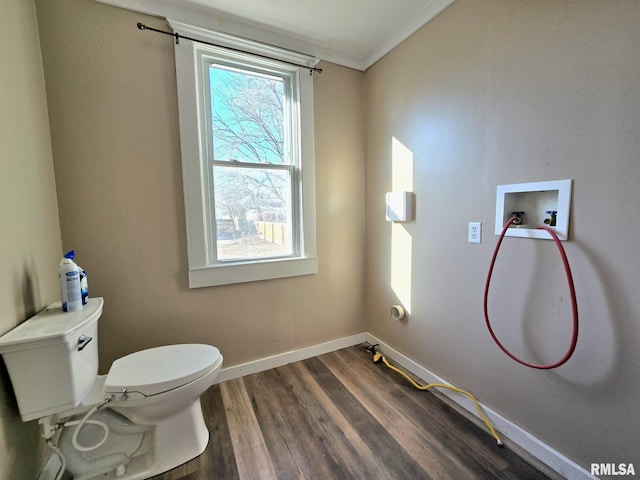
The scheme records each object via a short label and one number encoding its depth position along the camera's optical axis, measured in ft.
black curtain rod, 4.96
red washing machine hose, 3.46
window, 5.48
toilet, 3.18
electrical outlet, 4.73
